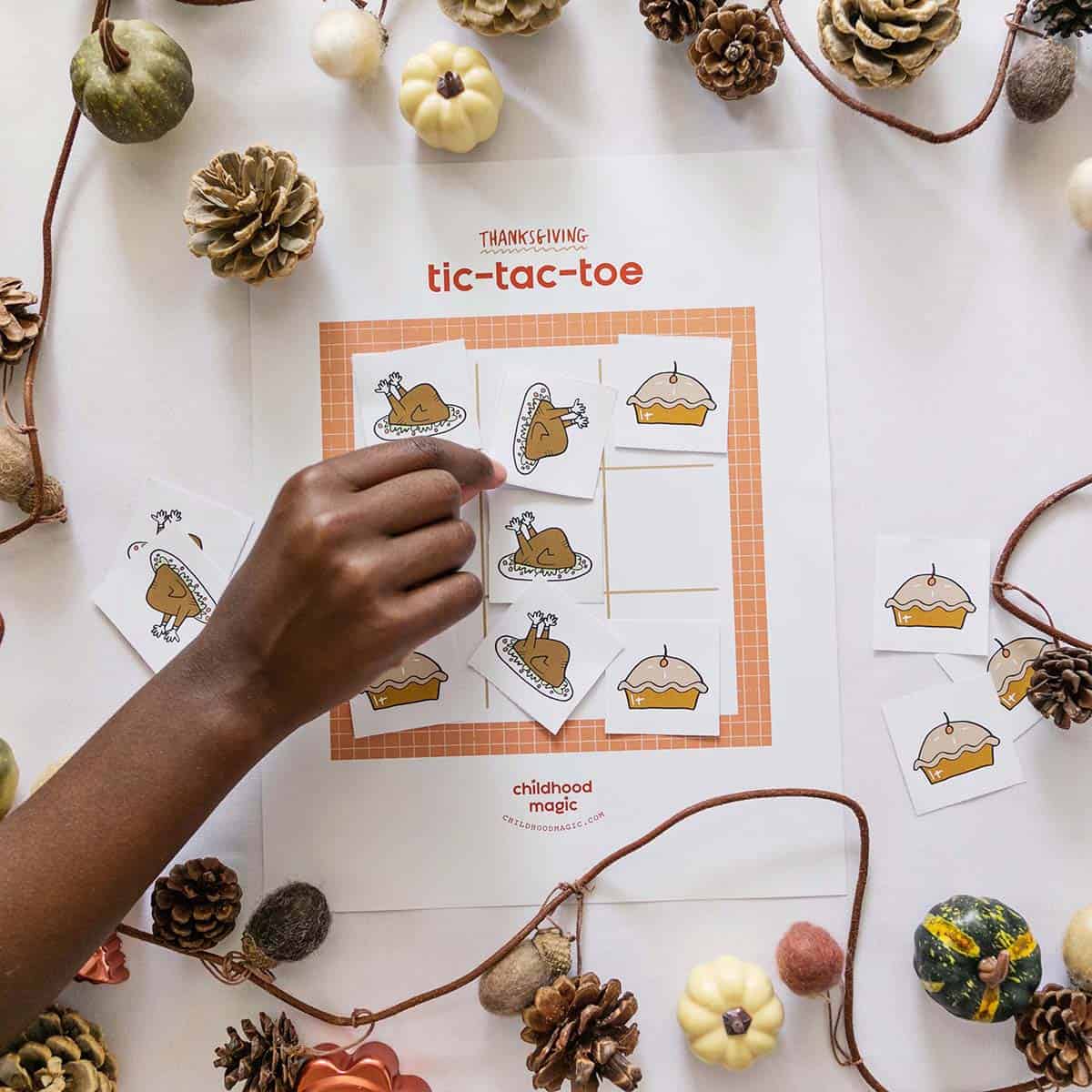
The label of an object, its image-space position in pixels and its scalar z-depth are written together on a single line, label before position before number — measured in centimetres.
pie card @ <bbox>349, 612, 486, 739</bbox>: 96
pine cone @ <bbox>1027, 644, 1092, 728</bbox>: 91
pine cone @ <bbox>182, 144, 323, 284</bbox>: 90
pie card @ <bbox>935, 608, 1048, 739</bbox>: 96
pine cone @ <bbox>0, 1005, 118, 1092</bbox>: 89
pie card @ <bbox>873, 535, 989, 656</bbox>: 96
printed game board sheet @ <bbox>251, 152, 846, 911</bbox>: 95
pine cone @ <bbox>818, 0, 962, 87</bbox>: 87
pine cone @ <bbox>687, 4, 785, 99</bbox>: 91
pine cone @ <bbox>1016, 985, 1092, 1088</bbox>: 89
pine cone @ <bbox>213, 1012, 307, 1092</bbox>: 90
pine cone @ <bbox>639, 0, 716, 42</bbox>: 92
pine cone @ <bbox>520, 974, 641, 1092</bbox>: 87
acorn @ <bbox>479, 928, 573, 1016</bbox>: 91
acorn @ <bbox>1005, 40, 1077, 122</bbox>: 91
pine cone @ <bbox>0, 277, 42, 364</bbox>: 95
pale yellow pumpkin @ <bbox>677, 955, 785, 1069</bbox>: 91
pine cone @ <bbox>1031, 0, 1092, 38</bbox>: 92
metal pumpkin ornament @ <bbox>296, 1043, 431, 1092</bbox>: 90
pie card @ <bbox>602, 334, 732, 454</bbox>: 96
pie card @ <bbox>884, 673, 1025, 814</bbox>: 95
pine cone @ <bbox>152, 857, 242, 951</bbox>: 91
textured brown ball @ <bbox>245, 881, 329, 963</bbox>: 92
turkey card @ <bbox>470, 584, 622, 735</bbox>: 96
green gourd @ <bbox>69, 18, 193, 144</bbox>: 90
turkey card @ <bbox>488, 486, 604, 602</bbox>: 96
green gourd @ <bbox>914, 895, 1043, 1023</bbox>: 89
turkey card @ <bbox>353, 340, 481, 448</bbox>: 96
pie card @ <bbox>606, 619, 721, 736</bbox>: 96
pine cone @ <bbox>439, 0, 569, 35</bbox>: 91
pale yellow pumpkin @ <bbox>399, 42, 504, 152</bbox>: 92
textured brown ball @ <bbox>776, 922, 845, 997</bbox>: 92
